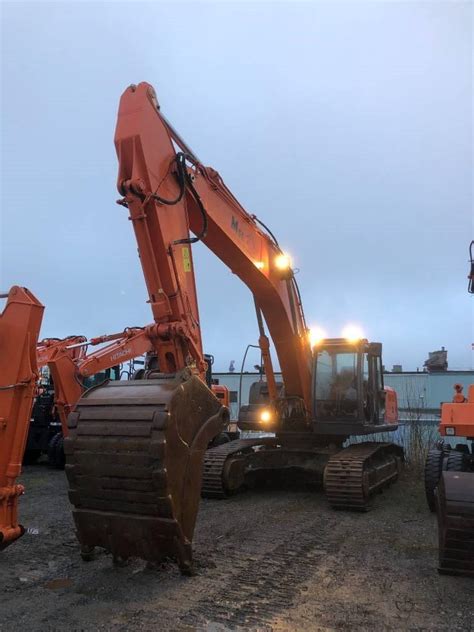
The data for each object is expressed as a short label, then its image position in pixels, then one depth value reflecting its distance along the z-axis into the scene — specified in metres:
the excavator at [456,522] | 4.73
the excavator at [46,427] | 12.98
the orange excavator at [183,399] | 4.30
